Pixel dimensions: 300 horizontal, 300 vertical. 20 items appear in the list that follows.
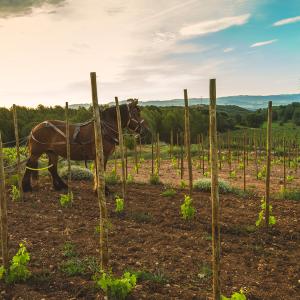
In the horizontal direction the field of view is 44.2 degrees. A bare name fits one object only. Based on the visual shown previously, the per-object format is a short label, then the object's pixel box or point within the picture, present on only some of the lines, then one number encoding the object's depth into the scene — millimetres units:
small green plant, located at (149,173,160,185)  13320
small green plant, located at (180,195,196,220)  7793
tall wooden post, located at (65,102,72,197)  9328
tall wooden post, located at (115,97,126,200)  8989
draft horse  10390
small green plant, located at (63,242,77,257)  5668
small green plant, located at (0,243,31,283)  4613
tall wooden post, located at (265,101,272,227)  7212
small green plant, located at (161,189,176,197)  10648
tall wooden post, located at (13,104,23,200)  9173
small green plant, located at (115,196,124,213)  8281
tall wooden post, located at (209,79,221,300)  3777
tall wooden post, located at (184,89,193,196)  7785
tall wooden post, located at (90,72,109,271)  4801
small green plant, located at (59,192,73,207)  8906
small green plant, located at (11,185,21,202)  9609
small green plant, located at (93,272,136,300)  4055
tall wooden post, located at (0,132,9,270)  4805
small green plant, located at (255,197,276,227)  7233
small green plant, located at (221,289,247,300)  3507
